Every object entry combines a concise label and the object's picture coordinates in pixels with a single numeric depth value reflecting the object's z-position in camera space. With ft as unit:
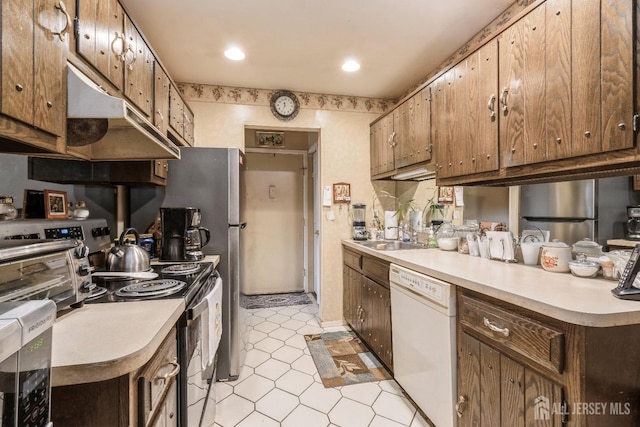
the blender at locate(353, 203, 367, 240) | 10.18
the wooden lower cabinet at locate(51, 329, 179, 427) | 2.24
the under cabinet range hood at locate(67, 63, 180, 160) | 3.34
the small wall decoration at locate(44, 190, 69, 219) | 4.82
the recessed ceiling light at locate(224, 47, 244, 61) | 7.56
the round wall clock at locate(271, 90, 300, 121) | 9.98
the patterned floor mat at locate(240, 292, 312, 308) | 12.57
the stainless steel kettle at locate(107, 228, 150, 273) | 4.97
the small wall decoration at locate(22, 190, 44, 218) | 4.53
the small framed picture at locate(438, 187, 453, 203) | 8.76
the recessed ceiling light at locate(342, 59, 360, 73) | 8.25
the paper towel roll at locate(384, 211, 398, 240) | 10.11
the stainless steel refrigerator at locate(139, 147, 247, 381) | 7.28
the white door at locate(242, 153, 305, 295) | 13.96
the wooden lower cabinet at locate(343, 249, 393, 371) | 7.09
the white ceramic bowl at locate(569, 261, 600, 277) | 4.25
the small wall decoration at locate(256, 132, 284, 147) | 13.58
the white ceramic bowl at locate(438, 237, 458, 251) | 7.47
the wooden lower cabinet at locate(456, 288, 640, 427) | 3.02
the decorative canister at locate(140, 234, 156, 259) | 6.89
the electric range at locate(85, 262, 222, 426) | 3.68
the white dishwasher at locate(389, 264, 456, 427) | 4.75
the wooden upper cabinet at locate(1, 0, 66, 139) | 2.58
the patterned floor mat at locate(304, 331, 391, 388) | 7.06
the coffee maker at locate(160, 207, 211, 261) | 6.64
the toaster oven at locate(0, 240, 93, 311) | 2.47
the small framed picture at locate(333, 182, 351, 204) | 10.50
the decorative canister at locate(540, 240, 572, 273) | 4.65
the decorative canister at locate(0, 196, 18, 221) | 3.92
